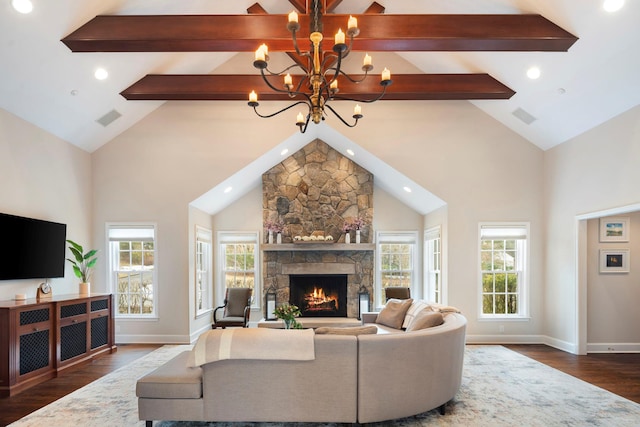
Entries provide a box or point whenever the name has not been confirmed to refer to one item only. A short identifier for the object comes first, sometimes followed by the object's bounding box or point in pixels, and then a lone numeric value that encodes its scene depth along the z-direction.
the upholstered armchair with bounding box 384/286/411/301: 8.07
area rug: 3.87
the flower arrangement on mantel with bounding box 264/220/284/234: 8.77
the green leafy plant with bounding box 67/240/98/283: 6.50
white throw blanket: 3.55
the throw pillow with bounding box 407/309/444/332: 4.41
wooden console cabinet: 4.72
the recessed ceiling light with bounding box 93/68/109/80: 5.76
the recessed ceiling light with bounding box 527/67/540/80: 5.74
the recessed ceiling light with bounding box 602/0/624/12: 4.20
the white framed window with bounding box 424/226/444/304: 7.87
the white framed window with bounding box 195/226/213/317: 8.01
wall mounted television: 5.24
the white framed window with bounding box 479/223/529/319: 7.53
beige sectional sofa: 3.59
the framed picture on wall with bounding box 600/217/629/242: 6.72
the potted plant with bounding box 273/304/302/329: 5.38
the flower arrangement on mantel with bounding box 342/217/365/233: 8.84
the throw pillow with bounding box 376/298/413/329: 6.38
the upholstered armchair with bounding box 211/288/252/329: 7.83
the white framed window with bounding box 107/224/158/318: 7.55
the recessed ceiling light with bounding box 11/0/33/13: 4.17
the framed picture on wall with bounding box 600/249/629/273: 6.71
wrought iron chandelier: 3.29
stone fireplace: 8.88
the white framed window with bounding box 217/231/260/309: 9.08
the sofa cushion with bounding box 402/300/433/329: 6.05
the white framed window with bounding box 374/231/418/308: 9.05
